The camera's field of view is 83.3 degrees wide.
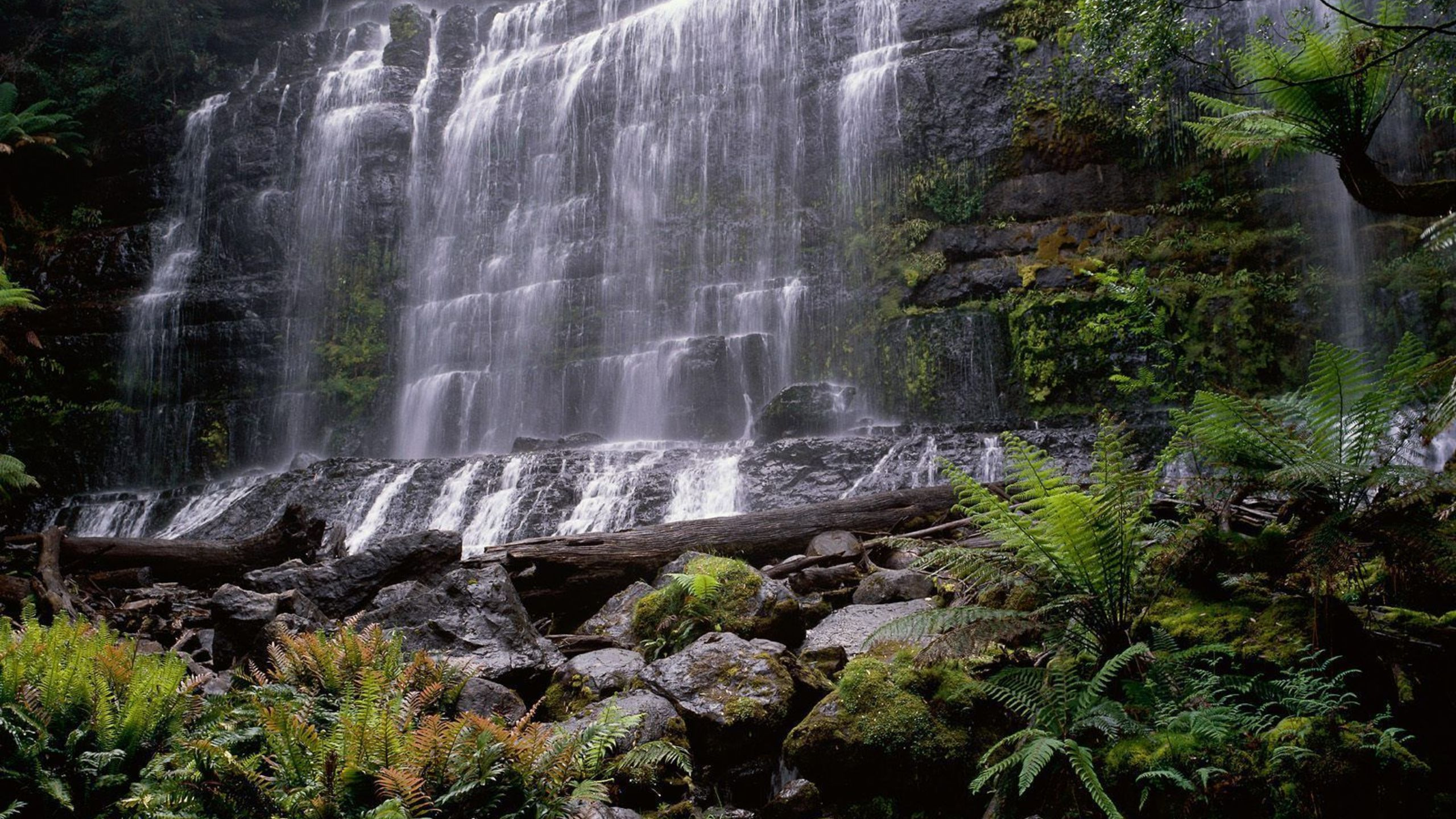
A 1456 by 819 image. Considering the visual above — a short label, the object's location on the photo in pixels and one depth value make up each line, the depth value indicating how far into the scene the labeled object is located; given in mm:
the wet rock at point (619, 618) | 4770
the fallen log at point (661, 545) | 5879
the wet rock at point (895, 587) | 4699
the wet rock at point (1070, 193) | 12883
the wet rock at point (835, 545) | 5910
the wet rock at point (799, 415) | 11844
